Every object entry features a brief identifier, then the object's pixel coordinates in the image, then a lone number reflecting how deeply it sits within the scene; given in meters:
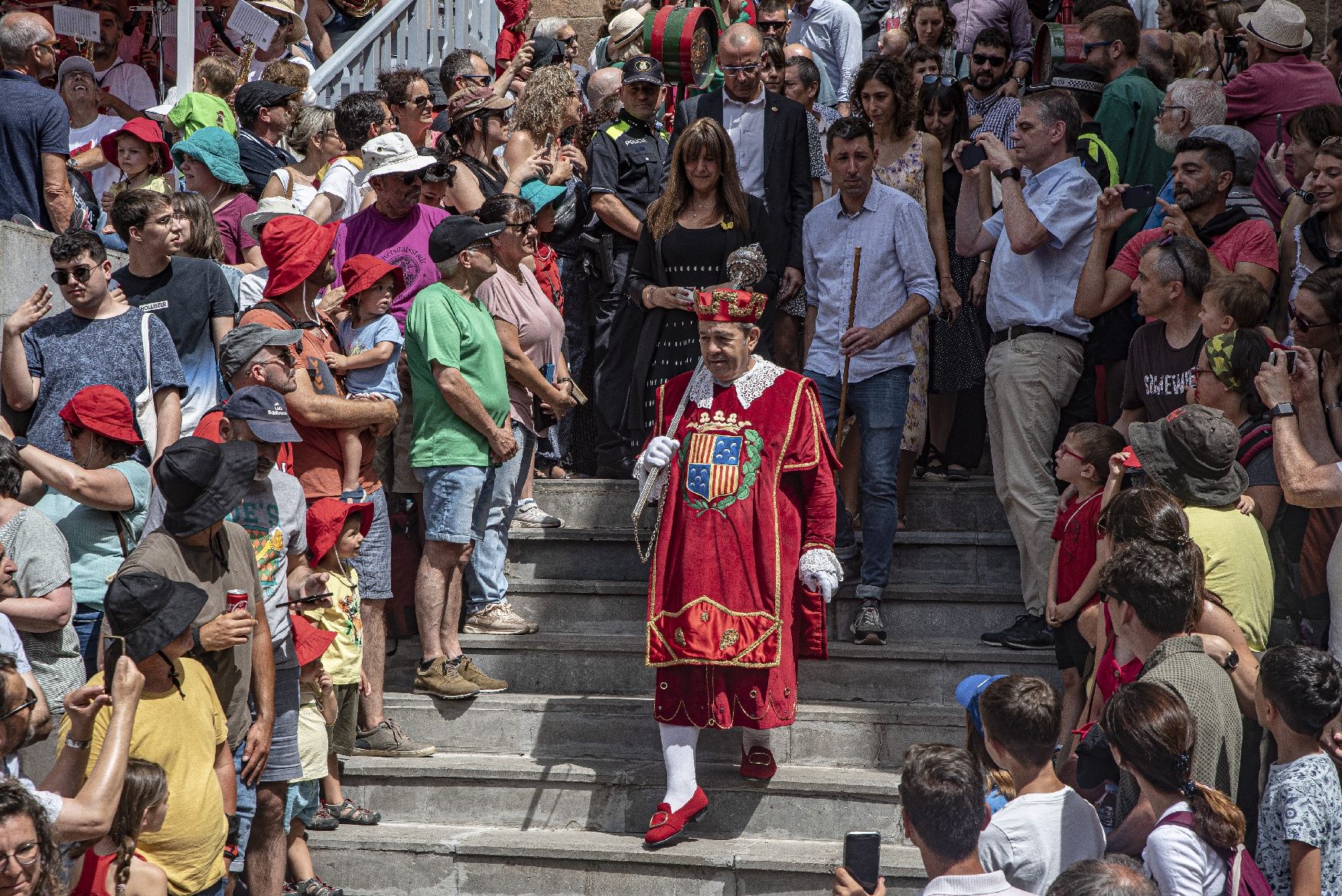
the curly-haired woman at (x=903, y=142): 7.14
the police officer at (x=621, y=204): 7.28
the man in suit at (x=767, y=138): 7.17
